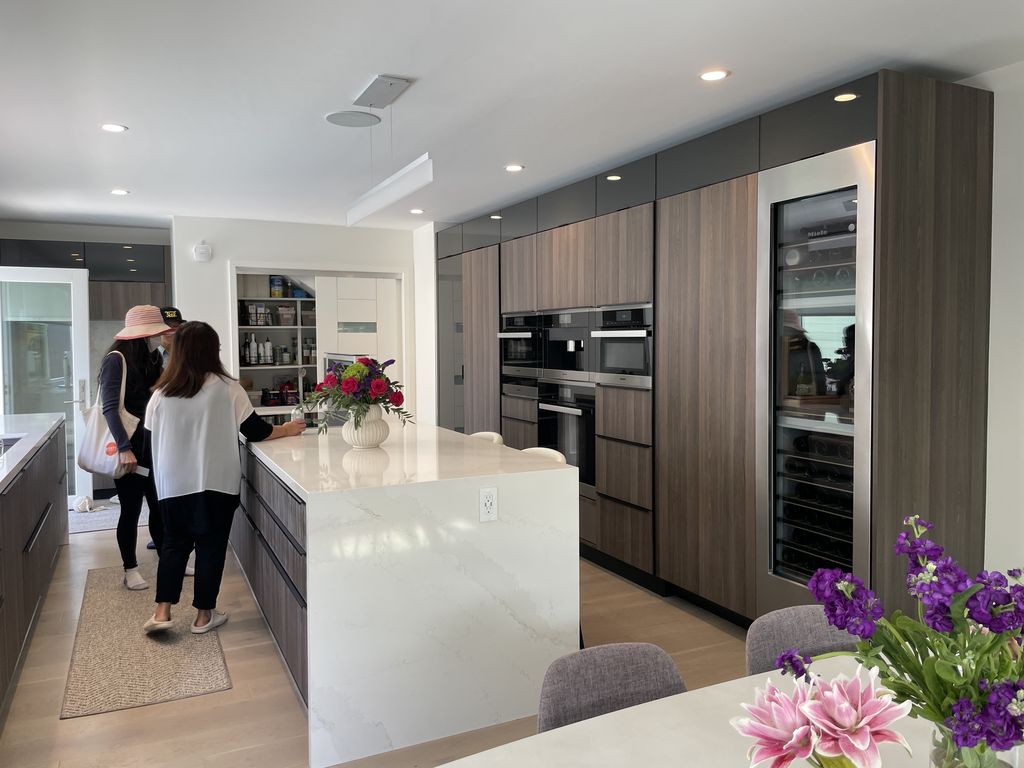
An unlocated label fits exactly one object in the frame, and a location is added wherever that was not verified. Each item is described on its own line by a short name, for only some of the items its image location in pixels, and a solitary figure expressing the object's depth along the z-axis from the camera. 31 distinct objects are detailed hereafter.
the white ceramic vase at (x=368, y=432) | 3.30
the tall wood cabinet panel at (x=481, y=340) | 5.82
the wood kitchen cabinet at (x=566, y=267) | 4.61
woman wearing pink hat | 3.97
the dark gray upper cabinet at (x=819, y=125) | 2.85
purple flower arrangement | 0.83
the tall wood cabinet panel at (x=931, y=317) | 2.84
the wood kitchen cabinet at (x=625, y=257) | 4.07
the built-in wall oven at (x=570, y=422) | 4.75
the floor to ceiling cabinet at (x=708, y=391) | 3.46
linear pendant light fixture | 3.21
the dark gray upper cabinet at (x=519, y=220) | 5.24
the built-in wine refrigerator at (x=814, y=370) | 2.91
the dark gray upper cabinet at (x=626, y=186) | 4.07
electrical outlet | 2.71
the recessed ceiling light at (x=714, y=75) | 2.94
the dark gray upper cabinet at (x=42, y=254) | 6.28
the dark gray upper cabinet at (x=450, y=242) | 6.36
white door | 6.21
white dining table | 1.25
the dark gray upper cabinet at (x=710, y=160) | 3.41
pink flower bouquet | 0.87
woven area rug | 2.99
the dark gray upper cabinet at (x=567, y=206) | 4.60
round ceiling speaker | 3.50
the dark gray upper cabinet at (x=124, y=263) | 6.58
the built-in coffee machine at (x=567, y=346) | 4.73
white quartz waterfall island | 2.49
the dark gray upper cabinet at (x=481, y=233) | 5.74
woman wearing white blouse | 3.26
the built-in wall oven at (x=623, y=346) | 4.15
